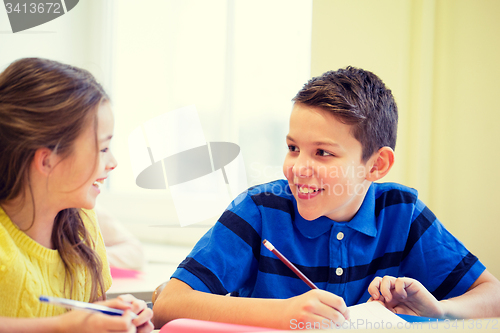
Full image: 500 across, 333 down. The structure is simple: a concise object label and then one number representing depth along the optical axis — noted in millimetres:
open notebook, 598
